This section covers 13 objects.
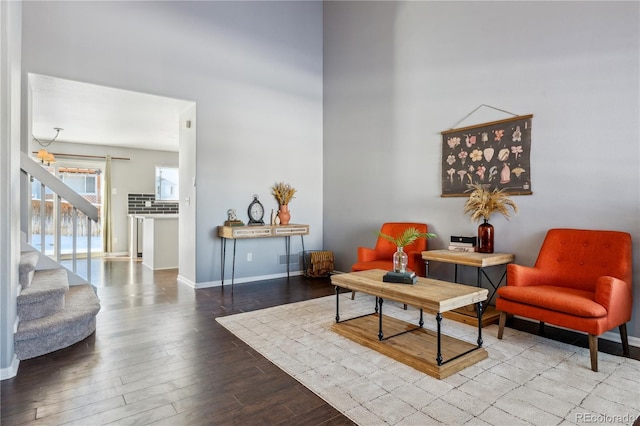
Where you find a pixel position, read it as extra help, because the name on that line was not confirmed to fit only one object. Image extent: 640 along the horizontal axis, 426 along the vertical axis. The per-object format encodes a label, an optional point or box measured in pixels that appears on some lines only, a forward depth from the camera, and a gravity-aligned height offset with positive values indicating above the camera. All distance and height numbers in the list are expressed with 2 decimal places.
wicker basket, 5.46 -0.80
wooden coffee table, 2.34 -0.98
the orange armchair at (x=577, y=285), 2.41 -0.57
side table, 3.24 -0.46
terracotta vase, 5.43 -0.08
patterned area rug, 1.86 -1.03
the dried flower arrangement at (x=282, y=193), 5.48 +0.25
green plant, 2.88 -0.23
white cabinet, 6.30 -0.56
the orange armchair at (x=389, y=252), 3.96 -0.49
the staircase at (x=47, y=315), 2.53 -0.81
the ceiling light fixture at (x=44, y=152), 5.91 +0.97
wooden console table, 4.74 -0.31
